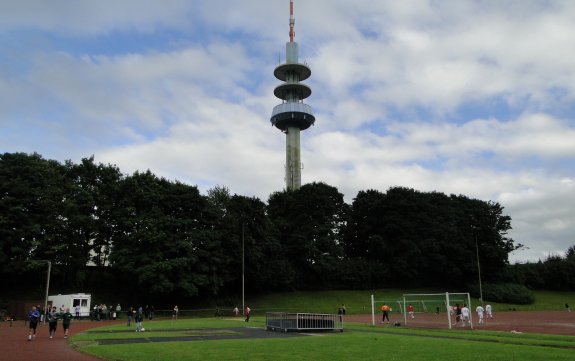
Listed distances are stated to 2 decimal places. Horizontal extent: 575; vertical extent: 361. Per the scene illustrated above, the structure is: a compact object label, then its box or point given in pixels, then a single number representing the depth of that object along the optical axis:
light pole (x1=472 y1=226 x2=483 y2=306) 72.31
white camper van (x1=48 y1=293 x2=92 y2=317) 49.28
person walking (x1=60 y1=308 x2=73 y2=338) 26.59
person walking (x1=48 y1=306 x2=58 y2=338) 26.32
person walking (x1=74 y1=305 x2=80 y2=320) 48.28
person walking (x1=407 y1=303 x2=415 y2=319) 44.32
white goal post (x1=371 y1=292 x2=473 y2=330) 32.74
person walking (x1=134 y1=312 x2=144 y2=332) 31.34
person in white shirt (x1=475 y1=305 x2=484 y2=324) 38.34
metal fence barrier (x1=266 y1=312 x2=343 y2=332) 29.31
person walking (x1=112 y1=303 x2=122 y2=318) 51.26
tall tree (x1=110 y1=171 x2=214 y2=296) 54.59
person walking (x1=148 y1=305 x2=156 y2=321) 49.18
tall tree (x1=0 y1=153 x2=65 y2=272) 52.81
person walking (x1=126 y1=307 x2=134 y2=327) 38.59
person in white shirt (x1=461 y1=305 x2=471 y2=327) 35.44
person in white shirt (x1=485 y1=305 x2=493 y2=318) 47.63
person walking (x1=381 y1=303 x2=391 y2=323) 38.69
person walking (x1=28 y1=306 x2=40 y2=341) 25.05
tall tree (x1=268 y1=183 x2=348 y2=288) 72.81
